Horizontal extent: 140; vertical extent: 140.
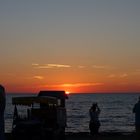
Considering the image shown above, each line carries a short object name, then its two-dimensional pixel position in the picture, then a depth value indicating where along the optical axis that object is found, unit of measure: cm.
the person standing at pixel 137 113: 1540
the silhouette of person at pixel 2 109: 802
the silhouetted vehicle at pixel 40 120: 1827
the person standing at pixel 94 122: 2272
